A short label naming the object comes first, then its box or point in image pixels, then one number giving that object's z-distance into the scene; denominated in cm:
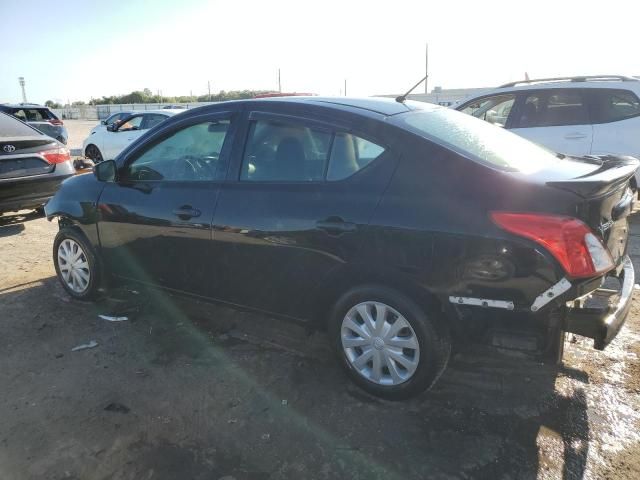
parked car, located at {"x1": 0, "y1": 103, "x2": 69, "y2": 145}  1563
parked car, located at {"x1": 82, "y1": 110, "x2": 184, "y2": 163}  1185
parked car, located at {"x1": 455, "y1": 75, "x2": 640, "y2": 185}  662
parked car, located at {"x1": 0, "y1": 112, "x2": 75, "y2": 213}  631
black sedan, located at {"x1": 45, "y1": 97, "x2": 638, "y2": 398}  243
